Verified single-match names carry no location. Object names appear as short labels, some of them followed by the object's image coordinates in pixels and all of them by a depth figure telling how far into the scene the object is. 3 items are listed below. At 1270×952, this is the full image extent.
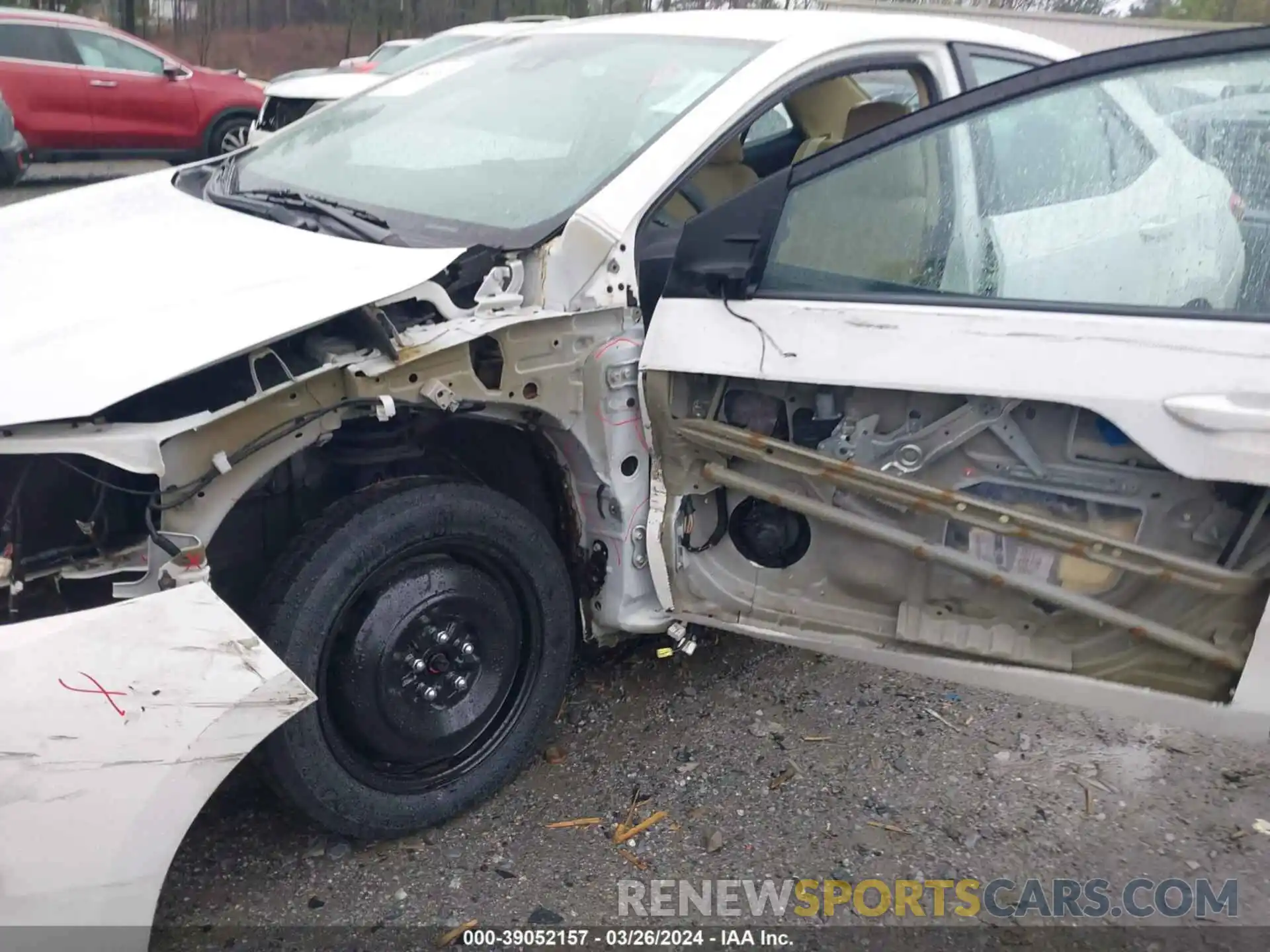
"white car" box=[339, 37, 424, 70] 11.20
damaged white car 1.84
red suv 9.92
